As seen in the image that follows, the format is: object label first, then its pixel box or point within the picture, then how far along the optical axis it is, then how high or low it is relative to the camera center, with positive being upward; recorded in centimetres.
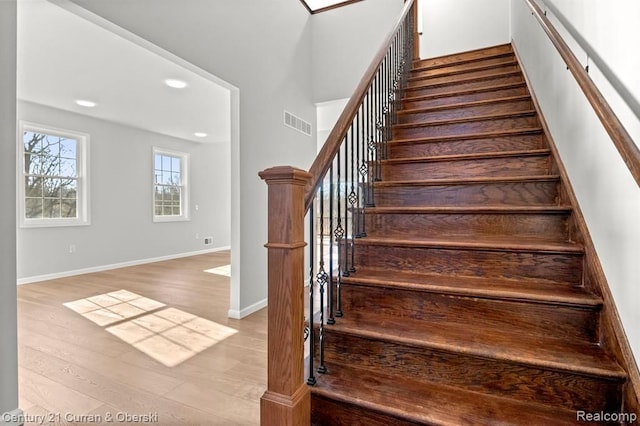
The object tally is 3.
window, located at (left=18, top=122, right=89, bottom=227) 471 +53
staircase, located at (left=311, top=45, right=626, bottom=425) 117 -39
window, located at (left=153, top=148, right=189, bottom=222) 657 +54
